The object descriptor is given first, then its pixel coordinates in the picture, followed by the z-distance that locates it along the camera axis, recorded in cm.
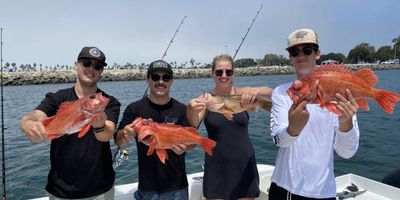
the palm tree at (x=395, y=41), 13773
